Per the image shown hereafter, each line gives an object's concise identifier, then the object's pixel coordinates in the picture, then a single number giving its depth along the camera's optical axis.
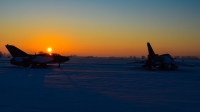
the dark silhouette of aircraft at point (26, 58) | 31.92
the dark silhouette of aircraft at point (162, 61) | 30.80
